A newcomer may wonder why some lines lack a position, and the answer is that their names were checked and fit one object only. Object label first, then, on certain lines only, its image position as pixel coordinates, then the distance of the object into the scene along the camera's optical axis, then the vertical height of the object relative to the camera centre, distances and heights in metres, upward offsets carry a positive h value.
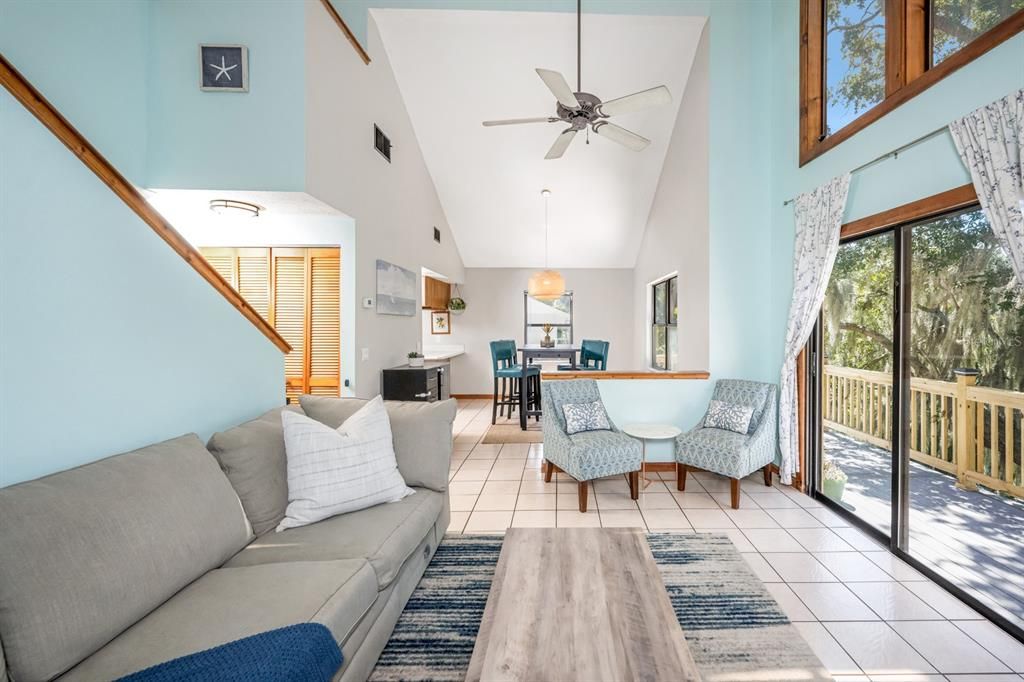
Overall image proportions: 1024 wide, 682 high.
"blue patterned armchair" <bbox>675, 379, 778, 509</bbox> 3.11 -0.77
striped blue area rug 1.66 -1.26
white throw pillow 1.87 -0.60
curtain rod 2.13 +1.08
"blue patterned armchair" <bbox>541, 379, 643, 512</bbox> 3.07 -0.79
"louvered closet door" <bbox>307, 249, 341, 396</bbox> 3.64 +0.10
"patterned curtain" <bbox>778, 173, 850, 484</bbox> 2.87 +0.51
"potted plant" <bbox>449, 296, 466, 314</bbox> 7.42 +0.65
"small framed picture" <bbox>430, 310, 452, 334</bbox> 7.69 +0.35
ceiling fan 2.71 +1.63
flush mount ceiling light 2.95 +0.94
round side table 3.33 -0.72
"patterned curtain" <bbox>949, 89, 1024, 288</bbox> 1.75 +0.78
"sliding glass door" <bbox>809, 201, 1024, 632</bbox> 1.98 -0.31
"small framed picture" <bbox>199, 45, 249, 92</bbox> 2.72 +1.75
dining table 5.50 -0.18
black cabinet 3.97 -0.41
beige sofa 1.07 -0.74
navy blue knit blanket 1.03 -0.82
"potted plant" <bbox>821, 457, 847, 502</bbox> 3.11 -1.02
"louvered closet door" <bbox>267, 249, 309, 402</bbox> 3.66 +0.29
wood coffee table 1.18 -0.90
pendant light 5.67 +0.77
